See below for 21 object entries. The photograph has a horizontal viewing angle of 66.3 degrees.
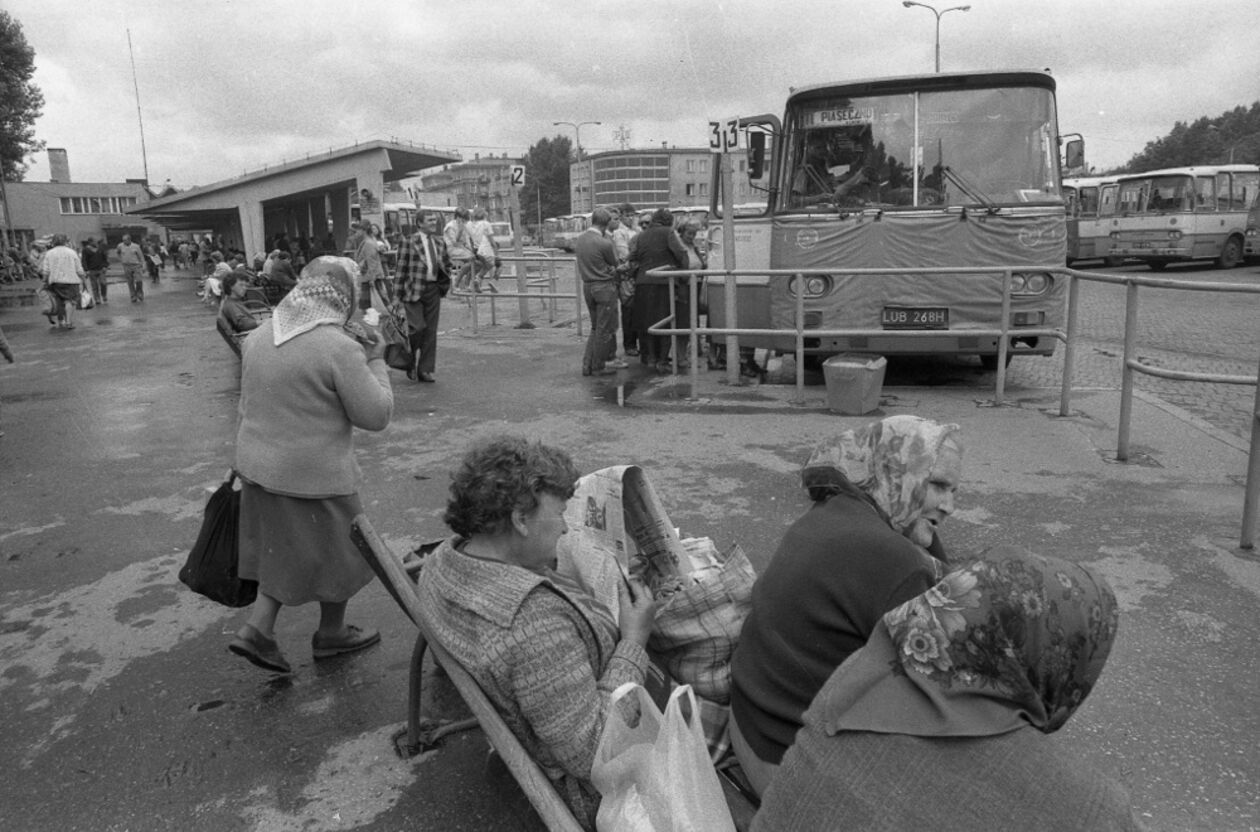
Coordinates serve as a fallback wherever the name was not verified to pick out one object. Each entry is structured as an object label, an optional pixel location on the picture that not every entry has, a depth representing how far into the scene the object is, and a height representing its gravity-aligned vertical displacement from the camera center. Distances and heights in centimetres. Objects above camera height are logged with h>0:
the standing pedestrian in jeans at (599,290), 1059 -49
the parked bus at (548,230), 6441 +115
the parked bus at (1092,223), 2594 +19
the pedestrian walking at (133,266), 2597 -21
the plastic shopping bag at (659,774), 189 -105
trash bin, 782 -118
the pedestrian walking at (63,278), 1808 -32
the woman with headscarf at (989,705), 142 -70
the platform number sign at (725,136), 896 +97
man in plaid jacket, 1004 -41
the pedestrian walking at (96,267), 2456 -20
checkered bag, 250 -98
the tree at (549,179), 14388 +995
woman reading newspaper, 220 -87
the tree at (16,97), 3425 +595
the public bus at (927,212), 830 +21
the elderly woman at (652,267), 1073 -28
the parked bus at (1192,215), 2373 +30
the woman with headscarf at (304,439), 341 -66
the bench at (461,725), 201 -112
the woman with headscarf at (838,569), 200 -70
